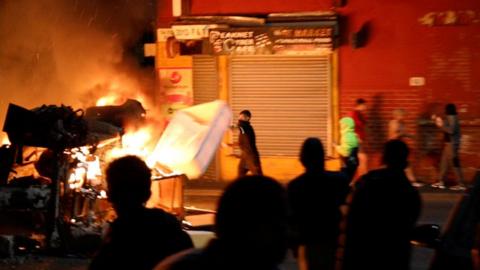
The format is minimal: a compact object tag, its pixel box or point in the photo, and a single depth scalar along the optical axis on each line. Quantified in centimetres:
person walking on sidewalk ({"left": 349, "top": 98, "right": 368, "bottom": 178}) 1725
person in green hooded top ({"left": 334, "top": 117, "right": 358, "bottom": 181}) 1611
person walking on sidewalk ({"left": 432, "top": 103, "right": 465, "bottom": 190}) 1684
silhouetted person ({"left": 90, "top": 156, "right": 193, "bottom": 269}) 393
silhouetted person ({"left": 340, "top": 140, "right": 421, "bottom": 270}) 555
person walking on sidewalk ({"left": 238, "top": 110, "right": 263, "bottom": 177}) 1600
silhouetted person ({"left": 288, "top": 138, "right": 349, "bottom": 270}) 611
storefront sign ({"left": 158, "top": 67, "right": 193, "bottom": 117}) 1934
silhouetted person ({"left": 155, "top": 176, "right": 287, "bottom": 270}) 295
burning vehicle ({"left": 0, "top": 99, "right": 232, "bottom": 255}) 1023
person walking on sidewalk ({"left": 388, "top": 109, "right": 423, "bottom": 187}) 1680
